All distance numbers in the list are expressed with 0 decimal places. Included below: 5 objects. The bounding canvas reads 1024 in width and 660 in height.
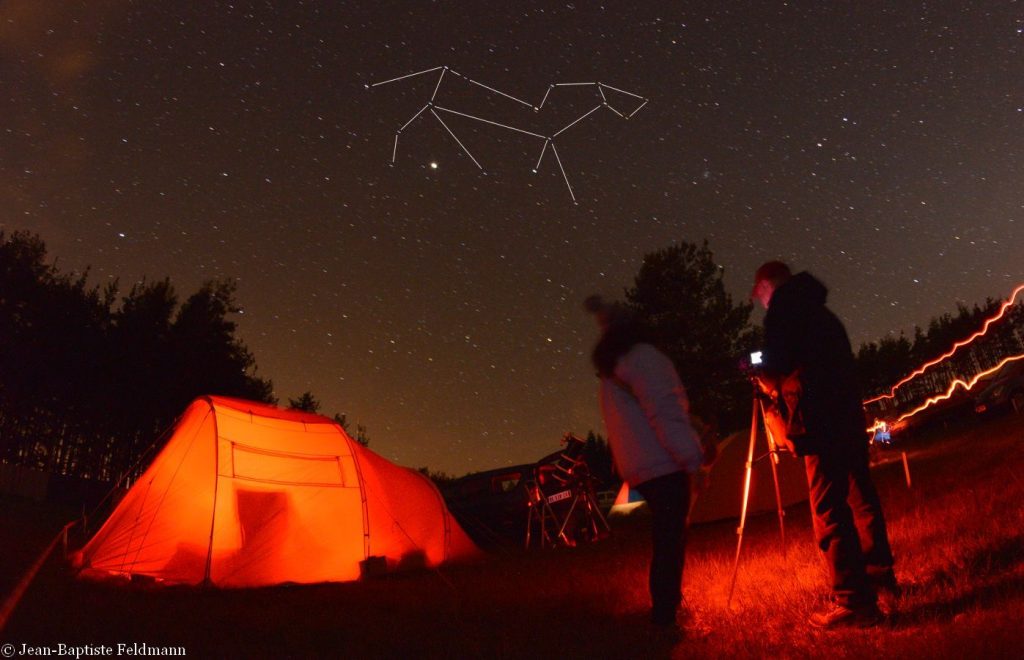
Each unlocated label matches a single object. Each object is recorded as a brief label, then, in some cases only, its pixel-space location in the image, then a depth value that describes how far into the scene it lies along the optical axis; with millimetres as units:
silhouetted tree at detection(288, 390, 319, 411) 43091
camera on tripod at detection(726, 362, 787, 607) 3584
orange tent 6934
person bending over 3104
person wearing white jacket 3236
